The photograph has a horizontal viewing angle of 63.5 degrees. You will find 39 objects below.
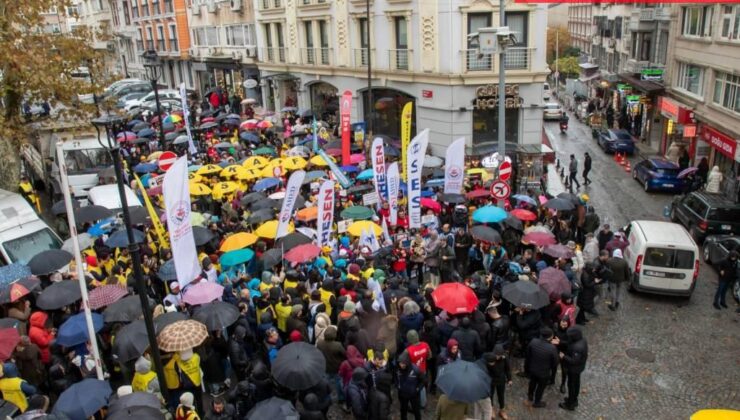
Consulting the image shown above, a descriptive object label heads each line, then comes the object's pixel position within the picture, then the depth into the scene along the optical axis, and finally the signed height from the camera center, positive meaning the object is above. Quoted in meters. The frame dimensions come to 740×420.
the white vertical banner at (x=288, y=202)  14.08 -3.94
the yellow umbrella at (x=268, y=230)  14.65 -4.72
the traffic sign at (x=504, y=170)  16.20 -3.97
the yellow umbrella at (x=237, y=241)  13.85 -4.69
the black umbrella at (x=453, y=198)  17.19 -4.90
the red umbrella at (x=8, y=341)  9.54 -4.65
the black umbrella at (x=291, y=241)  13.84 -4.74
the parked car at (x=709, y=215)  17.92 -6.06
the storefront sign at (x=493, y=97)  25.89 -3.25
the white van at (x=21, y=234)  14.99 -4.78
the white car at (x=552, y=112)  45.59 -7.07
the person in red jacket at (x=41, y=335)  10.48 -5.00
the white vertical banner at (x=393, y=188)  16.02 -4.25
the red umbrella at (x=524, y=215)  16.41 -5.21
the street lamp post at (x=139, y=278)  8.53 -3.38
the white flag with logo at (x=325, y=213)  14.23 -4.29
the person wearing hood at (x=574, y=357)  9.95 -5.50
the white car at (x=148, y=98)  41.19 -4.28
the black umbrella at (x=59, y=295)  11.21 -4.65
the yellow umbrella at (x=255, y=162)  20.55 -4.39
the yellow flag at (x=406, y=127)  19.38 -3.26
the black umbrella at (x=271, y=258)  13.36 -4.92
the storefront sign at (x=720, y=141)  23.58 -5.27
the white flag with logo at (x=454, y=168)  17.20 -4.09
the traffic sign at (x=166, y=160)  20.86 -4.22
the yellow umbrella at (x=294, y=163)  20.52 -4.48
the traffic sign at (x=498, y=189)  16.16 -4.41
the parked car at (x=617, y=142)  32.97 -6.87
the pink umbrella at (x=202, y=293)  11.19 -4.73
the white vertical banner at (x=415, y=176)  15.70 -3.86
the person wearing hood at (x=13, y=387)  8.95 -4.94
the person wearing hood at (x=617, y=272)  13.88 -5.77
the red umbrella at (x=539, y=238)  14.54 -5.19
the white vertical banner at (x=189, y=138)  25.79 -4.33
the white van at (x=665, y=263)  14.24 -5.80
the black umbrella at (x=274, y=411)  7.79 -4.79
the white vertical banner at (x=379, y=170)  16.95 -3.96
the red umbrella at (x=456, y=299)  10.80 -4.87
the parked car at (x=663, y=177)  24.78 -6.62
